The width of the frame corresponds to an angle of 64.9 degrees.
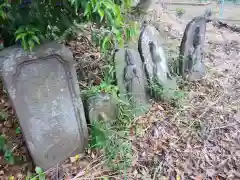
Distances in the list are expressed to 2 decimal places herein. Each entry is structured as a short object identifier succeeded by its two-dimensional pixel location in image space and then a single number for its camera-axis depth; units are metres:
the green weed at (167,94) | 2.08
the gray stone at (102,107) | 1.74
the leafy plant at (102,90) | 1.77
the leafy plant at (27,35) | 1.19
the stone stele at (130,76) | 1.94
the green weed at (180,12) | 4.02
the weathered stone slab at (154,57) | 2.08
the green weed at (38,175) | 1.54
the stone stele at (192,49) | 2.27
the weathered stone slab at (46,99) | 1.35
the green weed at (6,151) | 1.60
